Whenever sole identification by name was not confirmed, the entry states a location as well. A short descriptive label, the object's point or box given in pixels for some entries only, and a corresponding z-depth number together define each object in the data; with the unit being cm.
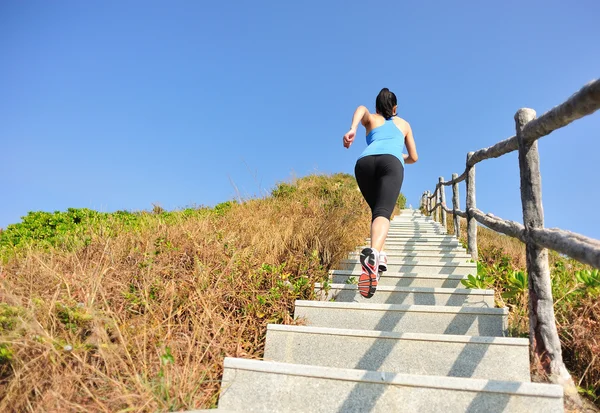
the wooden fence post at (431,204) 1173
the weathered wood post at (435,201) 1046
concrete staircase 199
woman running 289
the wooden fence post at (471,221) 513
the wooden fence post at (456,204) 658
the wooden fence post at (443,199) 893
